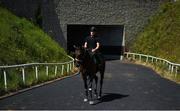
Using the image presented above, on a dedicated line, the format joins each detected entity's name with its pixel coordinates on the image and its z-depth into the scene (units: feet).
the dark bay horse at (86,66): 38.58
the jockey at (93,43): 42.75
